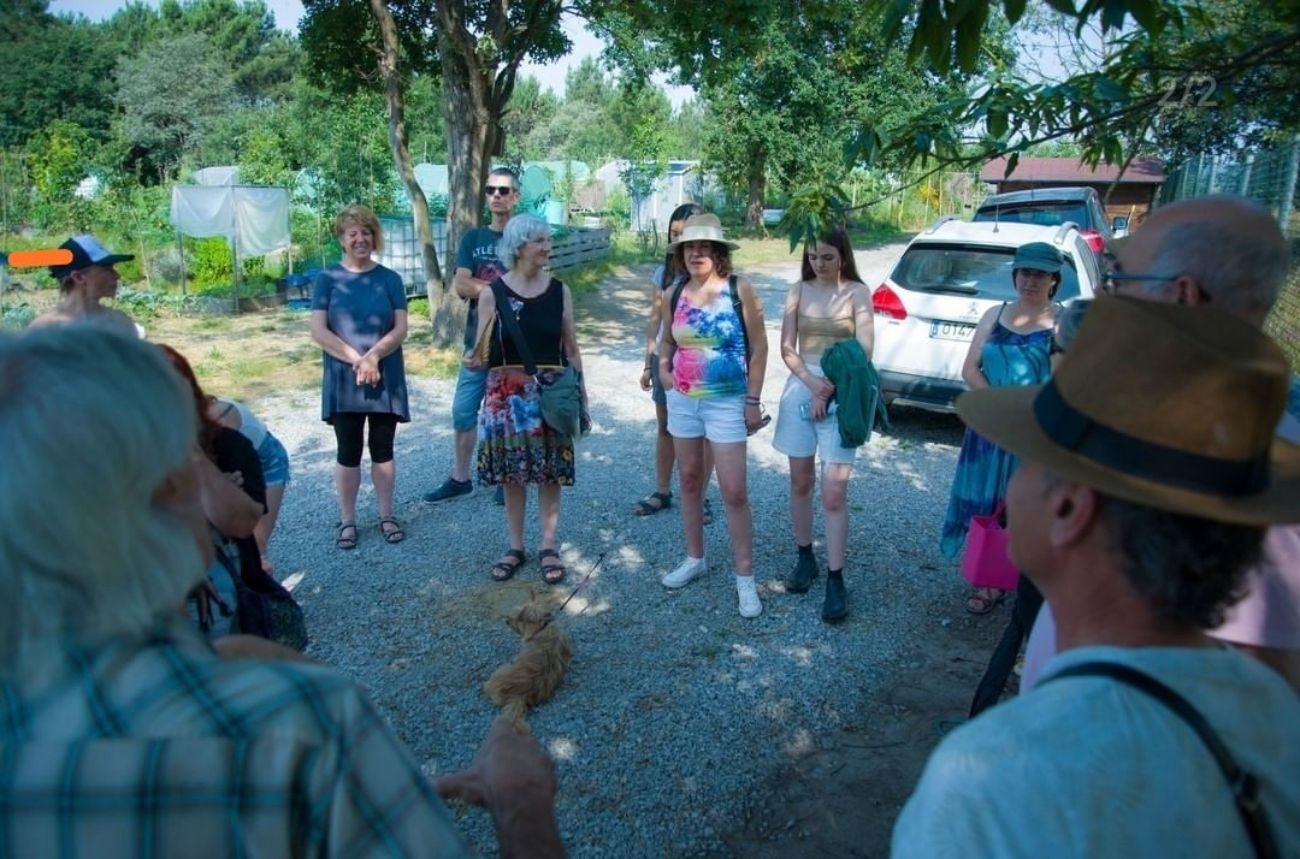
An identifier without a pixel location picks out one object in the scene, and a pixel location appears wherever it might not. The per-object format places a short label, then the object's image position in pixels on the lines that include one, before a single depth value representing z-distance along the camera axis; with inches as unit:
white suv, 267.9
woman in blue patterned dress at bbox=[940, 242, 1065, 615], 155.8
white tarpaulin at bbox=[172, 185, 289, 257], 573.0
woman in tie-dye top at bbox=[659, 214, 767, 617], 165.0
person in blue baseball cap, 167.6
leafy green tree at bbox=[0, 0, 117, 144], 1546.5
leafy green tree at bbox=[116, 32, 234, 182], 1510.8
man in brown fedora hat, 36.7
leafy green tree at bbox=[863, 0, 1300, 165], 84.1
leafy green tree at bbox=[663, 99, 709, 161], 2495.3
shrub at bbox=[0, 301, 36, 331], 420.2
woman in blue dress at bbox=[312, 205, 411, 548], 192.4
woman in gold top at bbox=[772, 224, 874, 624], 167.0
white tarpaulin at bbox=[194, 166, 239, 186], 947.3
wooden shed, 673.6
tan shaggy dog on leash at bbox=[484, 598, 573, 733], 139.0
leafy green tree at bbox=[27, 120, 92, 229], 759.7
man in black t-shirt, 223.0
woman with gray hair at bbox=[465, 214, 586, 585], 175.6
